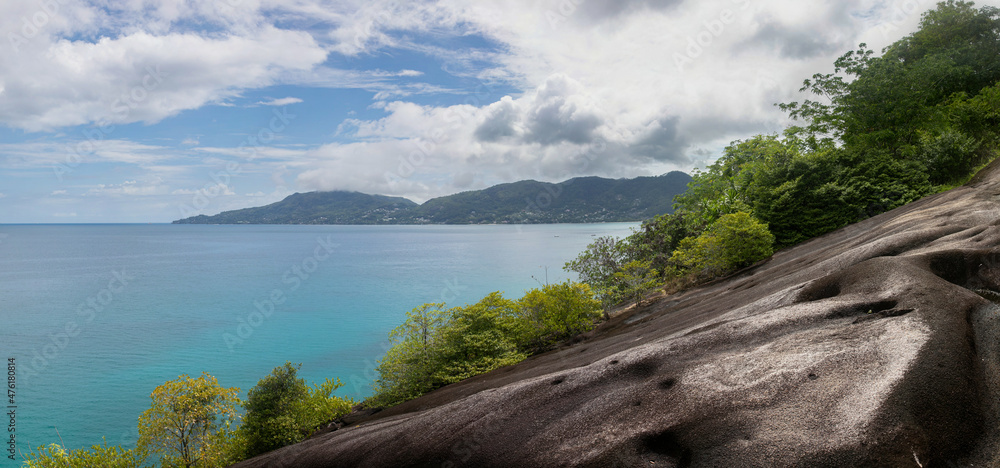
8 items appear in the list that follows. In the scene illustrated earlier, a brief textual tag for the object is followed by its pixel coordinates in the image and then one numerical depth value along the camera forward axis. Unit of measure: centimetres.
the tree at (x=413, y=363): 2175
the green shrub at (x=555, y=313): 2409
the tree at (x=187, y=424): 1958
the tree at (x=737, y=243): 2689
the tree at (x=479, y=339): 2139
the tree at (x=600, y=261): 4222
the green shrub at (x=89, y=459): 1762
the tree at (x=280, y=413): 1969
